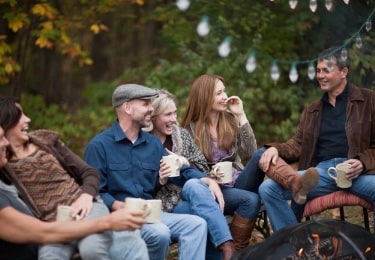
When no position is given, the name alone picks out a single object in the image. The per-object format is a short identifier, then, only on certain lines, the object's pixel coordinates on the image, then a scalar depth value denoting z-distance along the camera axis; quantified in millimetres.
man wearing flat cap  4535
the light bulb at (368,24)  5191
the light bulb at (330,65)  5148
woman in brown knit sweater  4004
